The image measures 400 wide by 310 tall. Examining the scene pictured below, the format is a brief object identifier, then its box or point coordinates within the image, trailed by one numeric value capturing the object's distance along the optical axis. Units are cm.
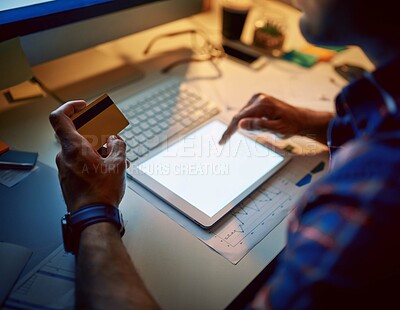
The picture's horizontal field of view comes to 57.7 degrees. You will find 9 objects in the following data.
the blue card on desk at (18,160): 66
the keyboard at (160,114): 73
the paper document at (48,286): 48
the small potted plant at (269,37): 108
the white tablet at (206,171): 62
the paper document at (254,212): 58
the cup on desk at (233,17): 107
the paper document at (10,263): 49
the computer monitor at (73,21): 67
